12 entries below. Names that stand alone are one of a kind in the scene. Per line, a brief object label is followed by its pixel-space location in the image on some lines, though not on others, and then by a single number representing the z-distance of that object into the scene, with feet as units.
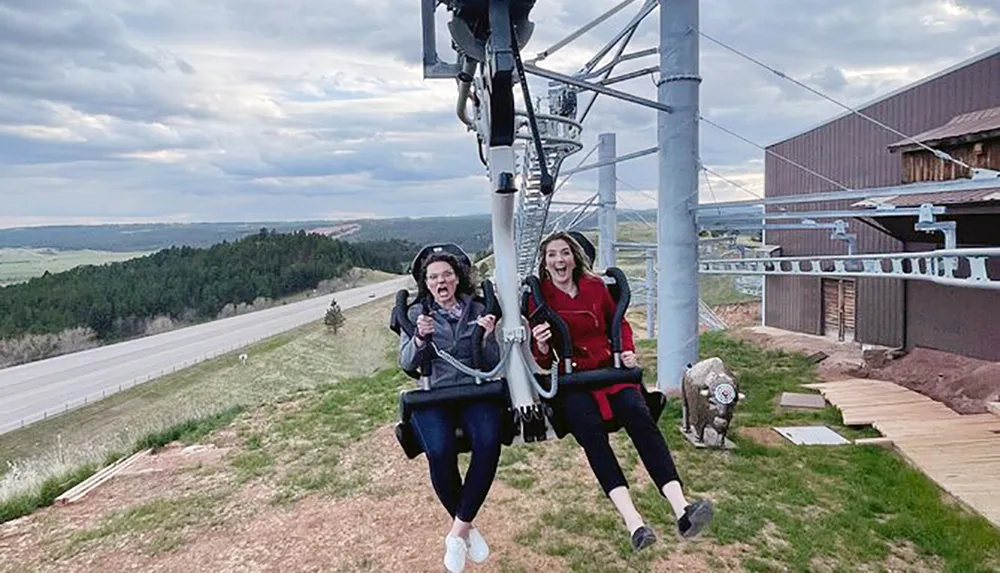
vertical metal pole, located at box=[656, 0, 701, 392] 27.63
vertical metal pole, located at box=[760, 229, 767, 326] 60.54
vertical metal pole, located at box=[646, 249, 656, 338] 49.23
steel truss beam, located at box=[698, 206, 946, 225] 22.93
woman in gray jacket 10.09
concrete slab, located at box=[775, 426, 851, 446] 24.34
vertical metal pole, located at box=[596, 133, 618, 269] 46.93
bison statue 22.84
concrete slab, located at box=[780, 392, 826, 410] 29.27
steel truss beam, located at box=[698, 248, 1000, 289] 16.10
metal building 29.66
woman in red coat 9.43
